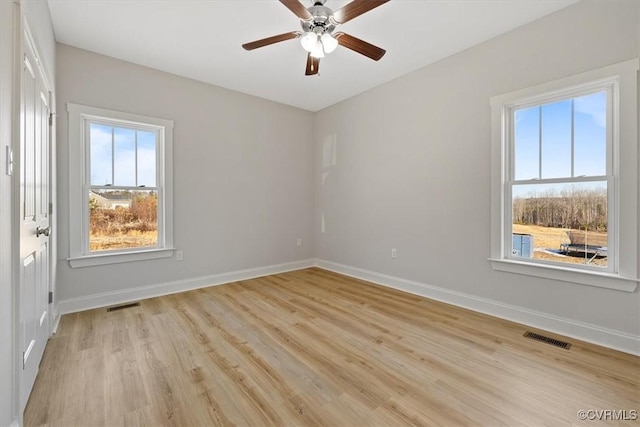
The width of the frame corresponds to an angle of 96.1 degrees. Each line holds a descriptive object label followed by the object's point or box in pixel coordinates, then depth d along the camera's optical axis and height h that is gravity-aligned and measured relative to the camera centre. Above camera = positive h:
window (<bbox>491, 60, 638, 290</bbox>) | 2.21 +0.29
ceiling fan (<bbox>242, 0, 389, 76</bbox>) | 2.02 +1.44
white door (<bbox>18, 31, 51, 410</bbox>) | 1.58 -0.06
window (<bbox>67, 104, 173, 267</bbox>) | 3.08 +0.29
